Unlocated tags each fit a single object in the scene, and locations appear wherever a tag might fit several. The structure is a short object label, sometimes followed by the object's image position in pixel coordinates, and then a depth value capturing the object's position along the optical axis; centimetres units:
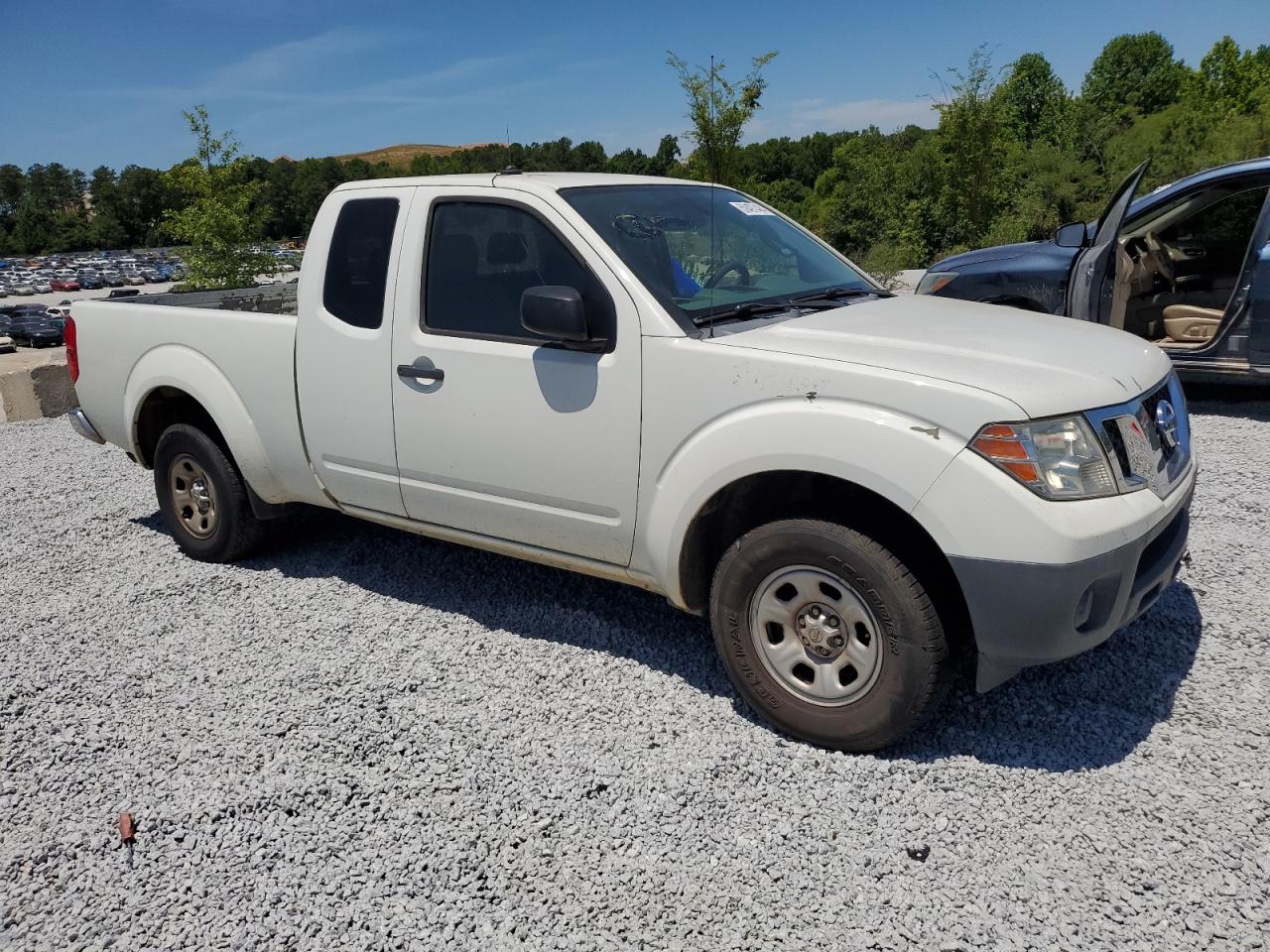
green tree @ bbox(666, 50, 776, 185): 1593
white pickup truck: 276
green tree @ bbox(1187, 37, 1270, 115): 5741
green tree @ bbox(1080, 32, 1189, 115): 8550
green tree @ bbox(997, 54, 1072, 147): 5665
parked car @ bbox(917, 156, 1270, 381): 652
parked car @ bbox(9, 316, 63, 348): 4938
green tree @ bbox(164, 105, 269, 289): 2083
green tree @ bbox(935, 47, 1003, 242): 2544
